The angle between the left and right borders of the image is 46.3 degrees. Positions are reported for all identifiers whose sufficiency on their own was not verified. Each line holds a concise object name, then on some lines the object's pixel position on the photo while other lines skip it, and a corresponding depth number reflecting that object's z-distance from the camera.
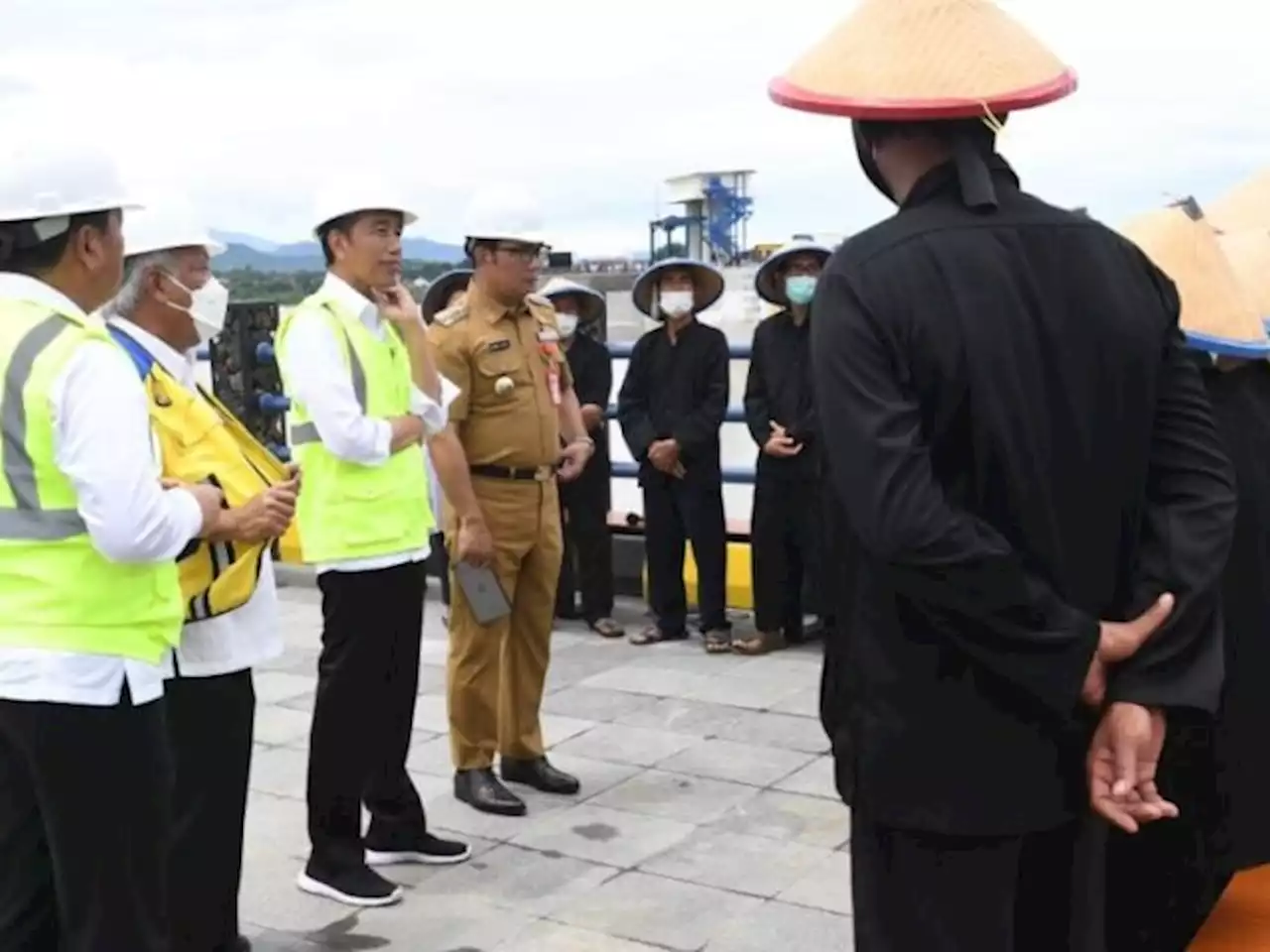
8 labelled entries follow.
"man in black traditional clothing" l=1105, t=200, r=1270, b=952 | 2.56
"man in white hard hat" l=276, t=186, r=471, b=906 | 3.84
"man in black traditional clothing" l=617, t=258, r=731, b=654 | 6.88
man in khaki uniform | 4.61
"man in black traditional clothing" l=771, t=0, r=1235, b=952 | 1.91
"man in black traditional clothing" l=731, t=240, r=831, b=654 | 6.63
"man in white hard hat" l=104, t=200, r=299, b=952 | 3.05
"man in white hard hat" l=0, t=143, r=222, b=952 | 2.46
